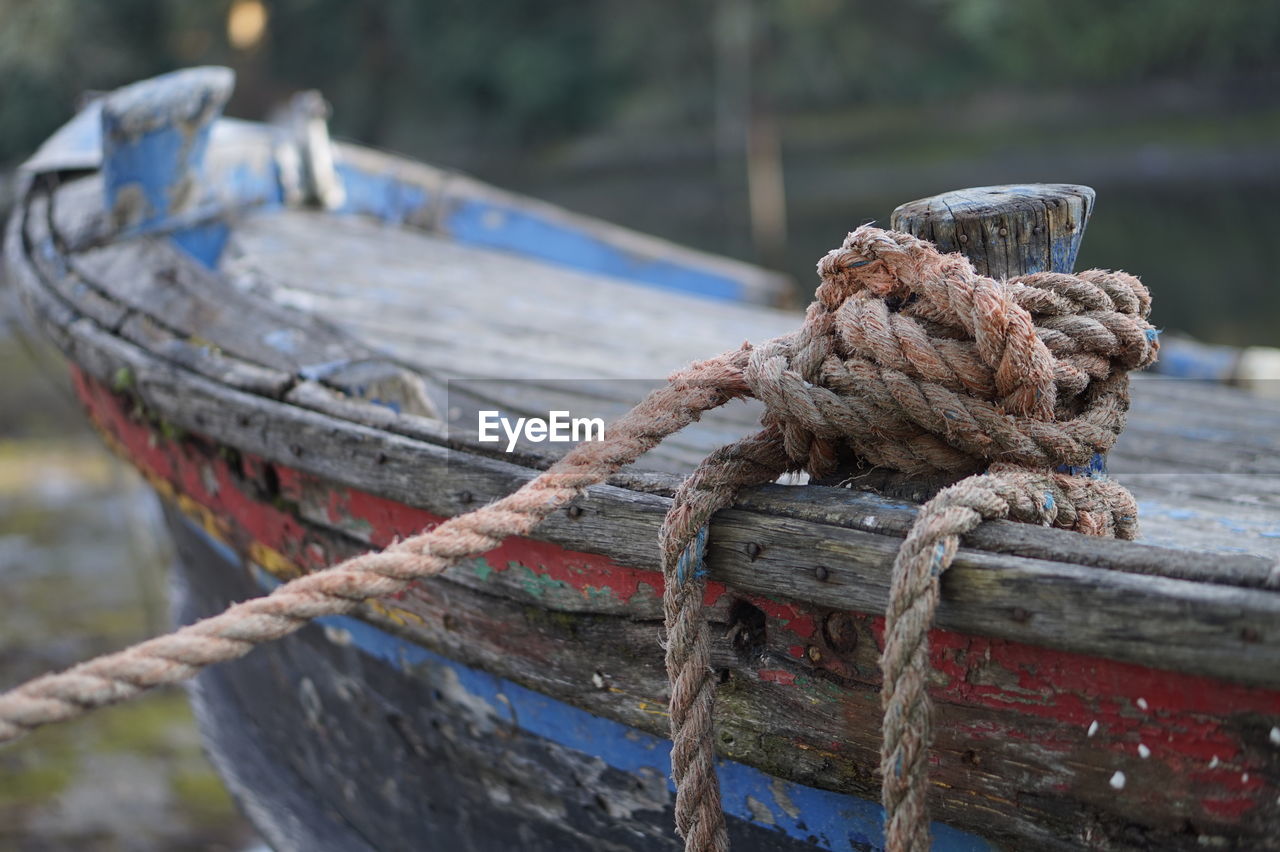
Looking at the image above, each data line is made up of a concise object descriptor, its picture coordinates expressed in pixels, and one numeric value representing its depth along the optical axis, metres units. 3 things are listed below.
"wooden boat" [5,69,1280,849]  1.01
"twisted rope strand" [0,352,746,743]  1.15
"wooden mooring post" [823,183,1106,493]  1.19
